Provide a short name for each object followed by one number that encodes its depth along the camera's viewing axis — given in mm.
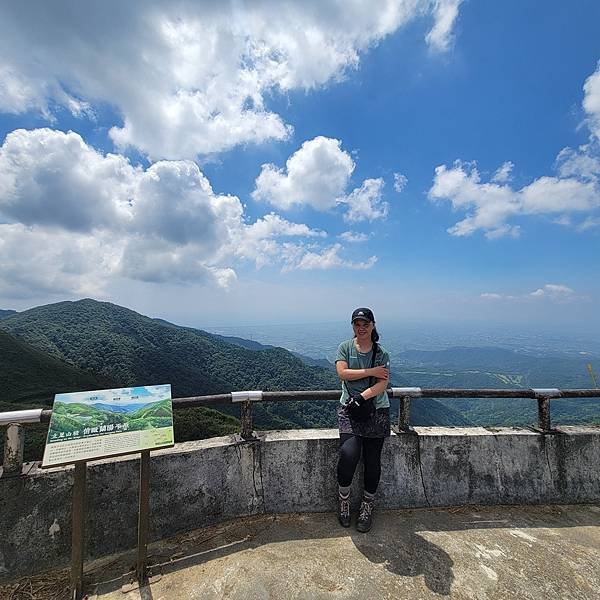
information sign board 2473
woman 3291
